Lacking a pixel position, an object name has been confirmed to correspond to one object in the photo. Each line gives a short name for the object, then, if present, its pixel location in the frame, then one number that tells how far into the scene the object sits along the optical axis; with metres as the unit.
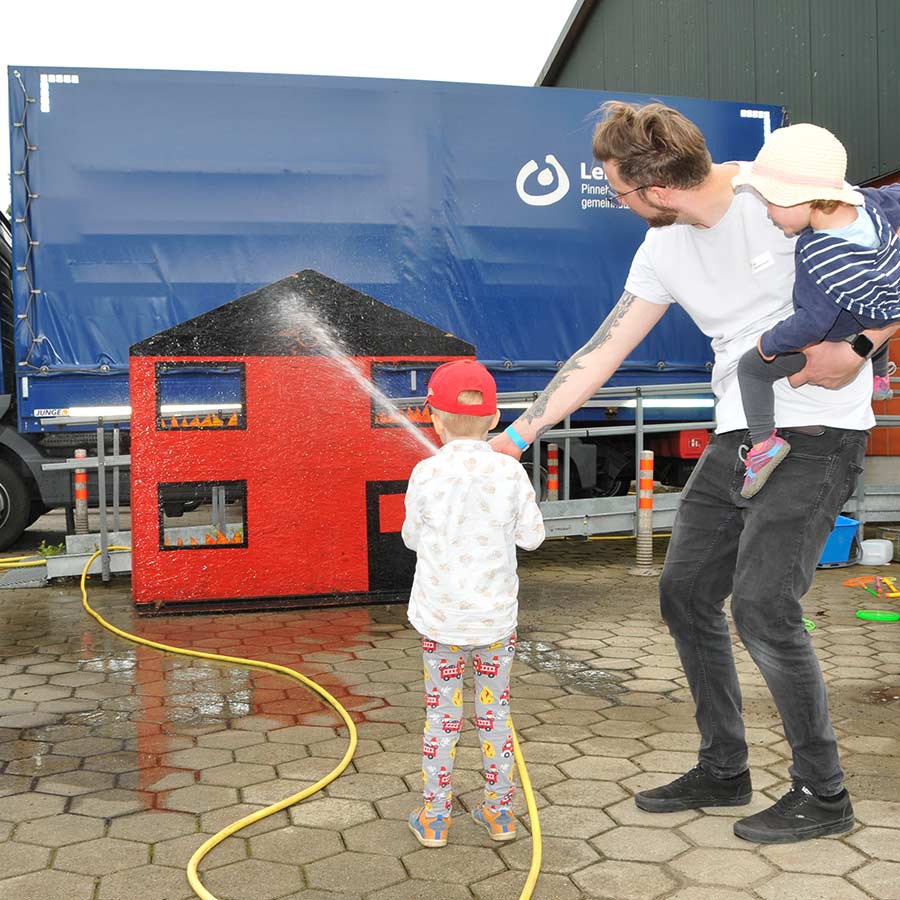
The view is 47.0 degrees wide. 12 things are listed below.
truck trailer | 8.16
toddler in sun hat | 2.54
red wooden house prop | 6.41
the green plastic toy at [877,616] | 6.32
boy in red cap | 3.00
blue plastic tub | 8.13
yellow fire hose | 2.73
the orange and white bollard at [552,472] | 8.99
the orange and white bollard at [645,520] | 8.12
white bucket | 8.43
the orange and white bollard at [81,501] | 8.65
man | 2.88
